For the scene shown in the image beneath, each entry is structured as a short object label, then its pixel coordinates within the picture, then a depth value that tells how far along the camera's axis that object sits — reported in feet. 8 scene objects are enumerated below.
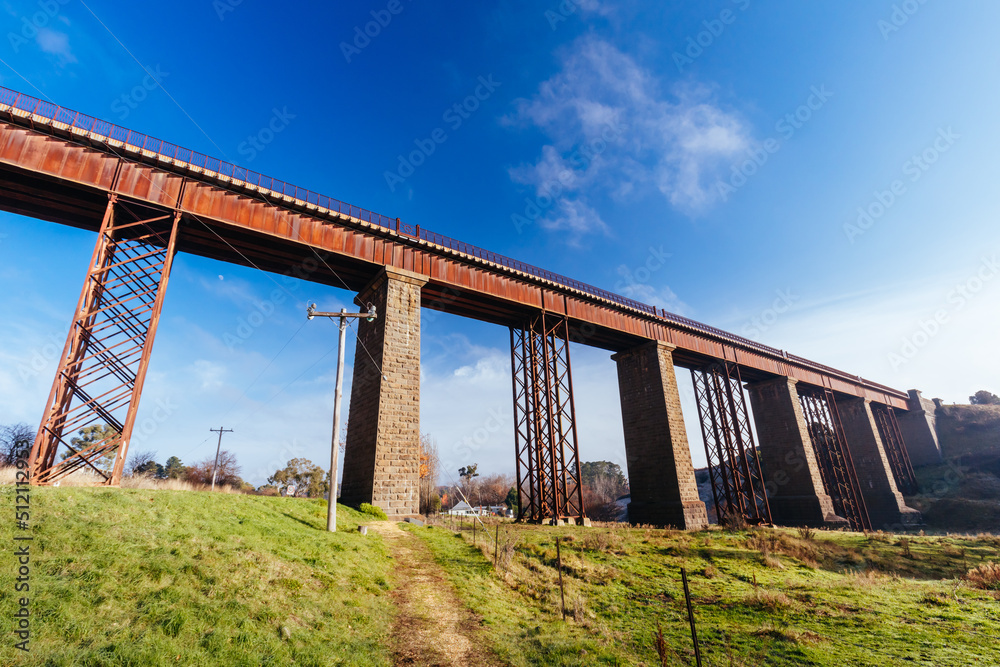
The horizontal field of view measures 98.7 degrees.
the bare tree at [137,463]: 105.53
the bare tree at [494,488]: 246.88
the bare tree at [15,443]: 66.22
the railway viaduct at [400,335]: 44.86
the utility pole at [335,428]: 38.93
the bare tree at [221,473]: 161.99
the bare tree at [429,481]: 154.79
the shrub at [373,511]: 51.02
